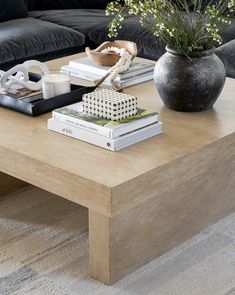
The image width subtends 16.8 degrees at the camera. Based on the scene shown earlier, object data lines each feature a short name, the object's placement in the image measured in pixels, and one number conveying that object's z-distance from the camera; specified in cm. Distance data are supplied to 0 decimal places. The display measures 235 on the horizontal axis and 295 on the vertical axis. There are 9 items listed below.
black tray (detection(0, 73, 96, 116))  272
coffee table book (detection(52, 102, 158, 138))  241
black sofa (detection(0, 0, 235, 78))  402
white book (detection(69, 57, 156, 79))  312
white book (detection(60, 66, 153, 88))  306
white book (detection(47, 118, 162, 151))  241
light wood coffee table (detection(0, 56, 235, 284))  222
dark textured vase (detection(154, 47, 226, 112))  271
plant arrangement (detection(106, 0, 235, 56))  266
